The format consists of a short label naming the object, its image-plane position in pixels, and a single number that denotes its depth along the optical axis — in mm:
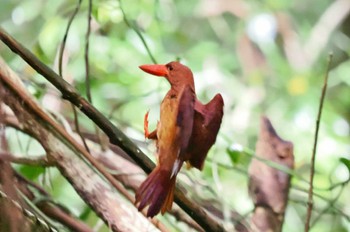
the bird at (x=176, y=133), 4512
